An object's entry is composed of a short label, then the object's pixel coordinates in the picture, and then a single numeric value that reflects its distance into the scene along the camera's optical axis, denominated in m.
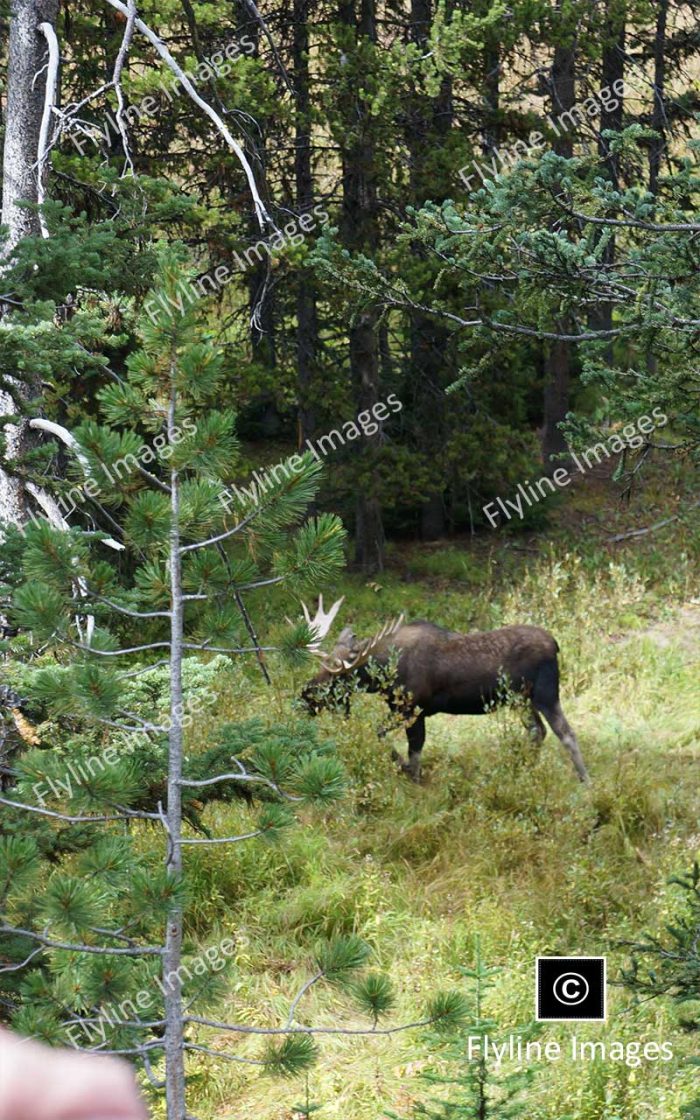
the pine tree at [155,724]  7.93
